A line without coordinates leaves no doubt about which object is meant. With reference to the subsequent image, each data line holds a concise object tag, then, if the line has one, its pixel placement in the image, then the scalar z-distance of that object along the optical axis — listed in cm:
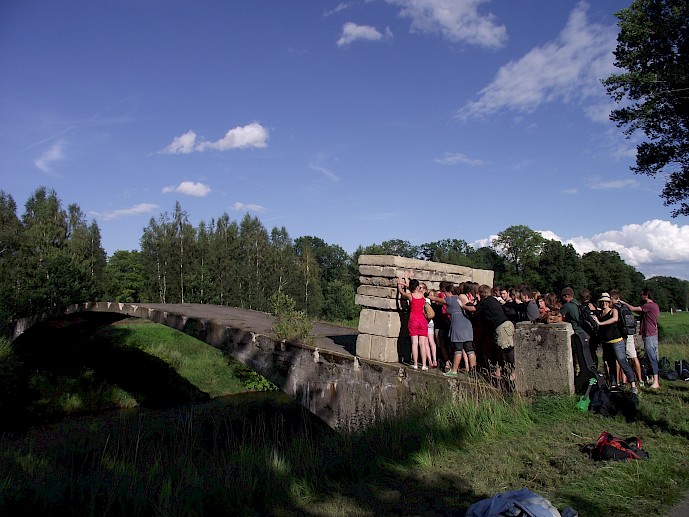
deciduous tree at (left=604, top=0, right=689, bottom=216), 1496
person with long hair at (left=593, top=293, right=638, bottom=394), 725
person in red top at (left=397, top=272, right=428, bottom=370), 774
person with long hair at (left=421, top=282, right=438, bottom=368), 816
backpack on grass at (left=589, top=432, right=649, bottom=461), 411
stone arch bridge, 736
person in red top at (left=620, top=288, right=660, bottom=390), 786
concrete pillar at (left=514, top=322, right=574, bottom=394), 580
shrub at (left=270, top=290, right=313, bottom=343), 1036
